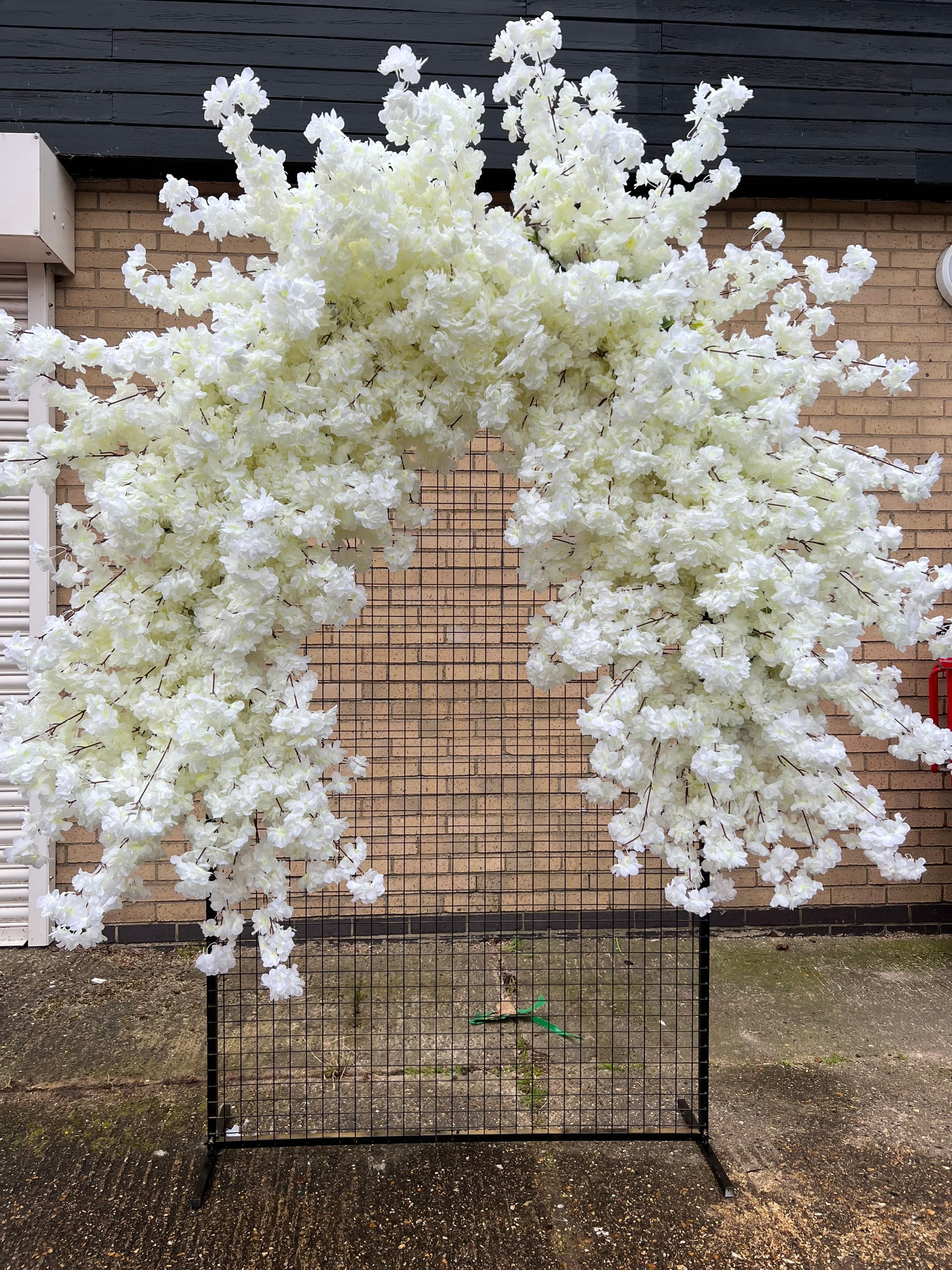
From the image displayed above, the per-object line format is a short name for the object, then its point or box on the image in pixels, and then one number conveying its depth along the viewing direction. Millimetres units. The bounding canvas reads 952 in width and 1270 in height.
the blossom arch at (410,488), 1526
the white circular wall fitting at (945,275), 3871
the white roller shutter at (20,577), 3586
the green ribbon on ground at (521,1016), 3098
